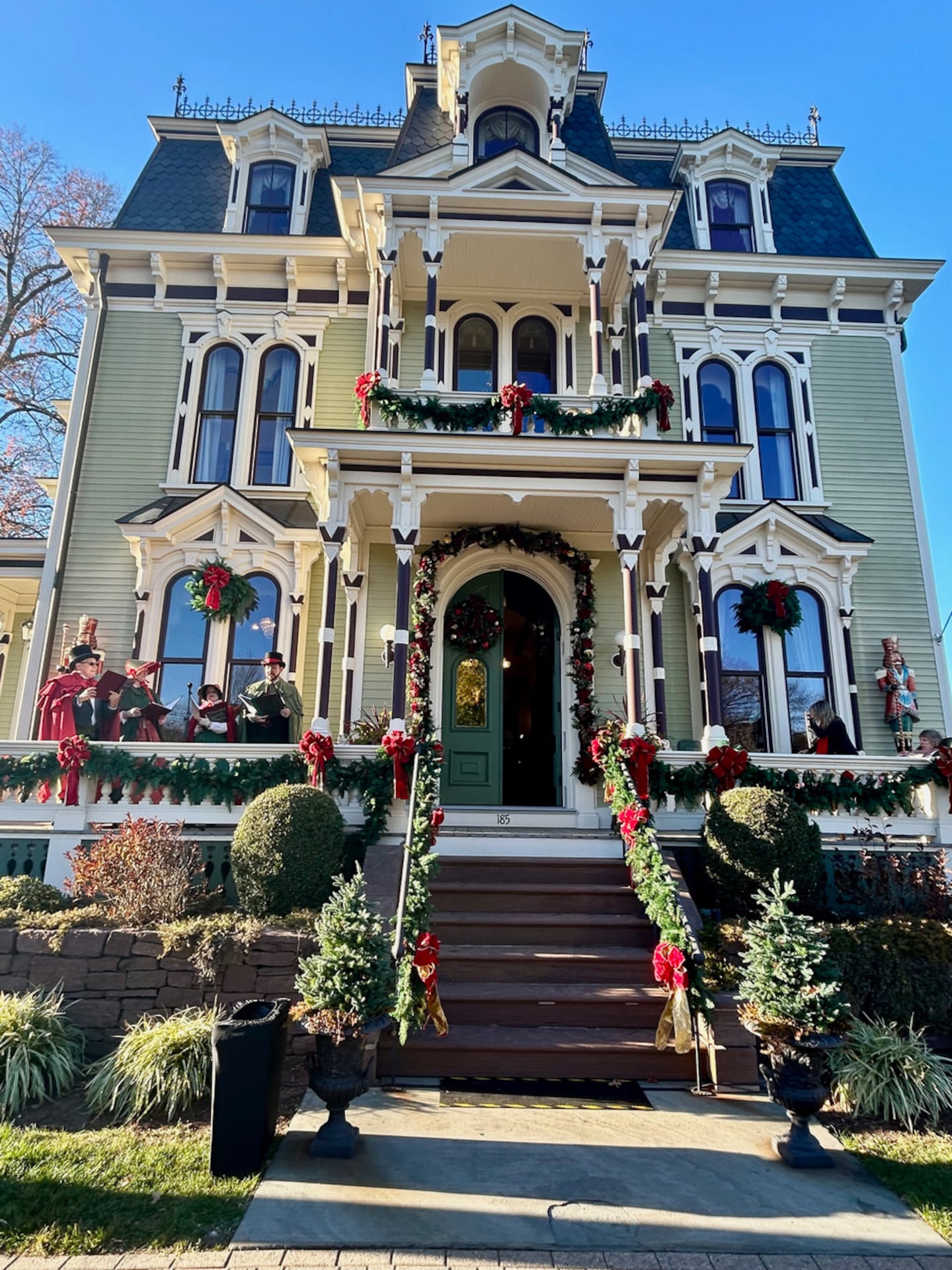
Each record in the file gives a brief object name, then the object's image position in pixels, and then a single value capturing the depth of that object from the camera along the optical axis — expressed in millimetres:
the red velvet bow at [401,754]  7930
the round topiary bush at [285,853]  6566
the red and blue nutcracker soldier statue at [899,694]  10961
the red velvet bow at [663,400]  9633
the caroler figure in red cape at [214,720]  9492
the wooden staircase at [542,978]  5473
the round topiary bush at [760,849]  6961
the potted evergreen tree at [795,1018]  4395
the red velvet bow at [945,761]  8219
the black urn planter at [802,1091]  4359
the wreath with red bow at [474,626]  10992
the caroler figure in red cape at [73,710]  8875
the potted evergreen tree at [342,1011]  4336
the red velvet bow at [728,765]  8148
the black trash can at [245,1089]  4121
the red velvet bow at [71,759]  7969
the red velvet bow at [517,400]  9453
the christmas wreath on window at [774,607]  11266
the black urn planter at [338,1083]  4309
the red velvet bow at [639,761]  8023
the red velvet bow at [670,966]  5492
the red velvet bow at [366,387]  9625
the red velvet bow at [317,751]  7941
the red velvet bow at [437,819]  6965
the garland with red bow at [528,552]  10477
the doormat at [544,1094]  5070
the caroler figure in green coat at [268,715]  8992
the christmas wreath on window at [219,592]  11039
